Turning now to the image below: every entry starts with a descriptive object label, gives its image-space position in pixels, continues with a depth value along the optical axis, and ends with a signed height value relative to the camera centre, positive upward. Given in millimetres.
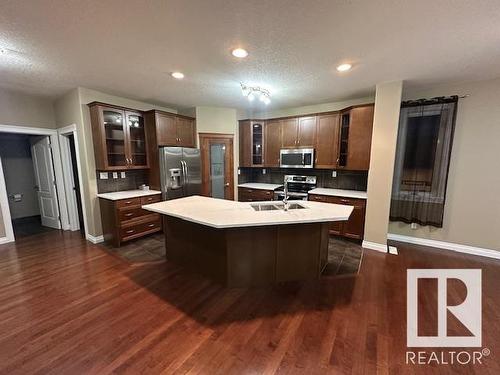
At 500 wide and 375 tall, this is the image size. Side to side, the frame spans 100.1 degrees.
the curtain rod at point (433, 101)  3232 +958
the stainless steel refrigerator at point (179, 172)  4020 -209
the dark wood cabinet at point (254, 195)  4746 -786
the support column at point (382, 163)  3150 -37
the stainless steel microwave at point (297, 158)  4348 +64
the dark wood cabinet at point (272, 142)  4746 +427
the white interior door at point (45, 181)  4285 -418
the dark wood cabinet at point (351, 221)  3656 -1065
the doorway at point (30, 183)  4367 -474
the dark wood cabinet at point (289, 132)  4519 +625
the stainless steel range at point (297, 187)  4508 -574
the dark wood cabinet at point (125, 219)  3506 -1011
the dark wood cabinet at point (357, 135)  3611 +457
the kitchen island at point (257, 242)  2320 -945
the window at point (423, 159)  3367 +24
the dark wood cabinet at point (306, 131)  4297 +608
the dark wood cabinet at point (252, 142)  4949 +453
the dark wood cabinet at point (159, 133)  3998 +556
